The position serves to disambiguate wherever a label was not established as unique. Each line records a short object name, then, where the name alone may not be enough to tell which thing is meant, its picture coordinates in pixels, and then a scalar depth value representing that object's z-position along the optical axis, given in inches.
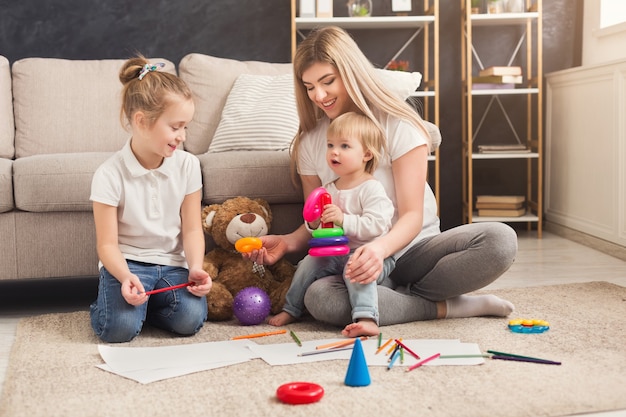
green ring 76.7
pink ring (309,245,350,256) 76.6
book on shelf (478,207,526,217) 156.6
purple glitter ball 82.7
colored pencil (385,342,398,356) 68.8
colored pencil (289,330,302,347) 73.4
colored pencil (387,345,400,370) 65.4
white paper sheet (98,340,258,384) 65.3
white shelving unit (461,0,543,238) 153.4
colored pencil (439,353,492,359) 67.8
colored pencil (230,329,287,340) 76.9
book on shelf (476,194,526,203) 156.9
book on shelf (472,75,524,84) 153.3
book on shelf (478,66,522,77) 152.9
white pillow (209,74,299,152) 115.3
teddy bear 87.1
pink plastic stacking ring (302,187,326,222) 79.6
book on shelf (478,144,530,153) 156.8
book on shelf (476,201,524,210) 156.9
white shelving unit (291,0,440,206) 149.3
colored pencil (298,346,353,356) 69.7
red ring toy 56.7
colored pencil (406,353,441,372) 65.1
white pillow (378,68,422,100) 116.0
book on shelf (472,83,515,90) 154.9
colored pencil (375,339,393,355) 69.7
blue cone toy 60.3
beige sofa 94.2
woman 79.8
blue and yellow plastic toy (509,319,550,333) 77.7
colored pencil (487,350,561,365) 67.3
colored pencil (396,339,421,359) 67.9
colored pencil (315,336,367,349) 71.4
